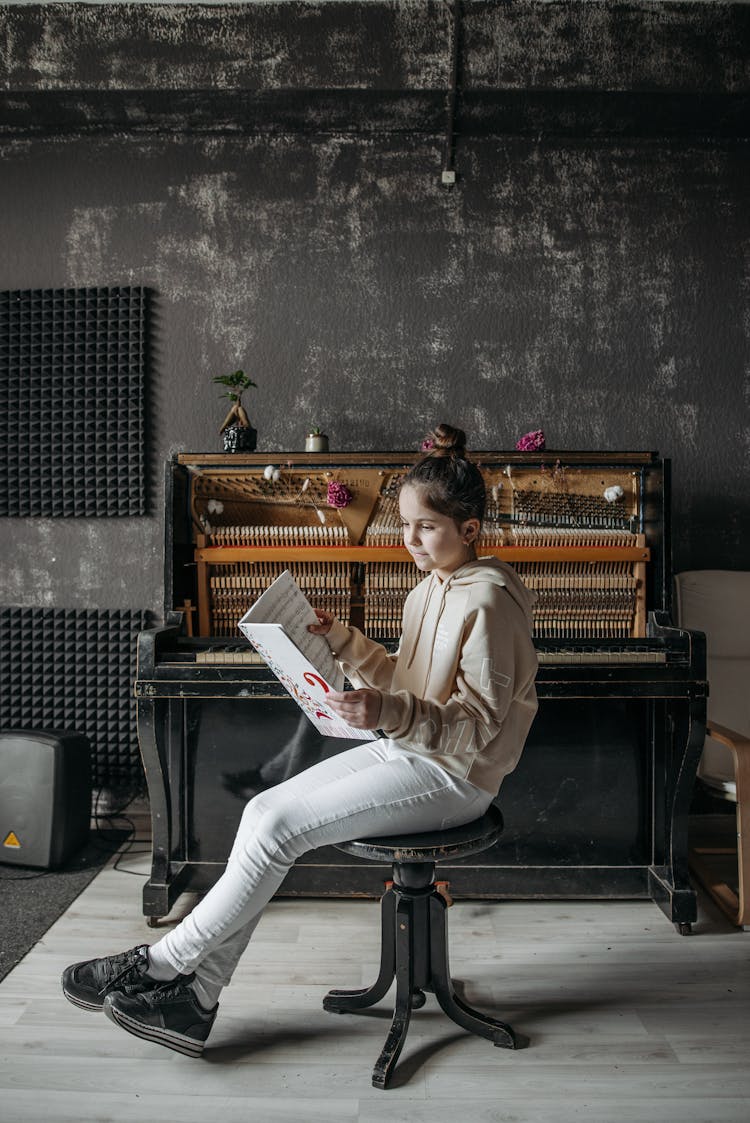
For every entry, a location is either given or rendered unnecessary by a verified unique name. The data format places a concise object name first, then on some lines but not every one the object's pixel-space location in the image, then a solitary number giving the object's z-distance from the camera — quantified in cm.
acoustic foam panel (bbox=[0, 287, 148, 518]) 404
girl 194
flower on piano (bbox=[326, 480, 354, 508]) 326
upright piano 298
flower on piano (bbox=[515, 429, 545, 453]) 332
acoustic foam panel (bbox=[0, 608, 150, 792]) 408
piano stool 214
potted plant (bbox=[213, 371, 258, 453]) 345
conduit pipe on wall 327
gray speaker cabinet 342
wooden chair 353
